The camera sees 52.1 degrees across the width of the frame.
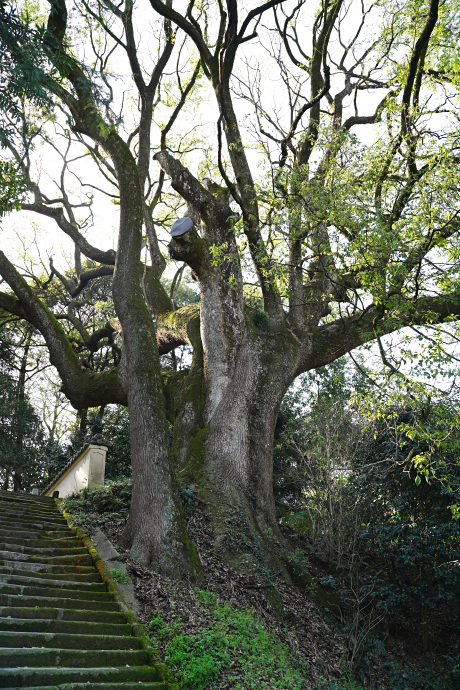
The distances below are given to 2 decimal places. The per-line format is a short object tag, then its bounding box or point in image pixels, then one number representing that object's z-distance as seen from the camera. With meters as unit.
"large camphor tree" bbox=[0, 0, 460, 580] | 5.91
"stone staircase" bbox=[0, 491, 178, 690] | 3.24
